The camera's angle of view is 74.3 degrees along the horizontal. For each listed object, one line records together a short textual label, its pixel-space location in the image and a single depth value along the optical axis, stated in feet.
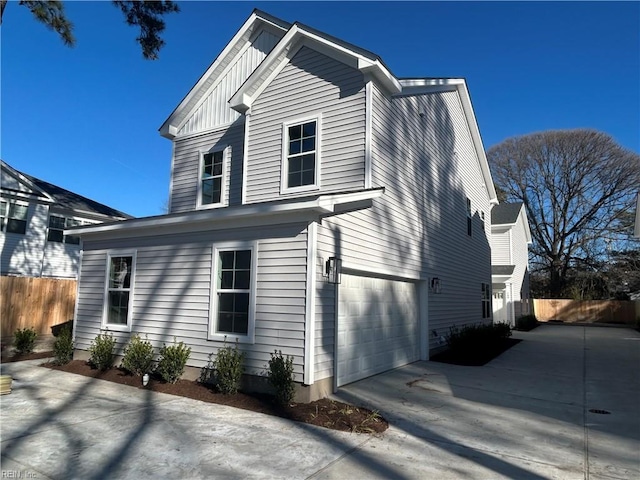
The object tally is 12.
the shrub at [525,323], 76.59
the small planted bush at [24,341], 35.55
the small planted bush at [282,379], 20.85
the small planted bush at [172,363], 24.95
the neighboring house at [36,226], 59.31
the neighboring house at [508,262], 74.94
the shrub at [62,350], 31.09
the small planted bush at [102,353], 28.76
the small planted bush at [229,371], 22.41
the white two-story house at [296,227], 23.11
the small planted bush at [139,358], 26.32
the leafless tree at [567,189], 115.44
